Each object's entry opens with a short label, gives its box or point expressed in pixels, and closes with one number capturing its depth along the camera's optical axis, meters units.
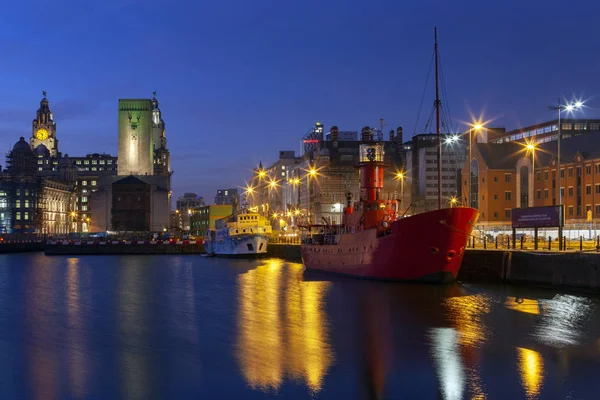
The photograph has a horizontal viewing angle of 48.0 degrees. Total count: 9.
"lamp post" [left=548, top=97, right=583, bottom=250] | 42.30
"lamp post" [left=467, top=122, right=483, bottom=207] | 101.64
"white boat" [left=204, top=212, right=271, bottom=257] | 92.31
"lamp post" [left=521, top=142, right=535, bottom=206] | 91.75
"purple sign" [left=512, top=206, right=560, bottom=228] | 42.62
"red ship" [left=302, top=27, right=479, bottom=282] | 41.25
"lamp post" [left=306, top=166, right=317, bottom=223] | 148.35
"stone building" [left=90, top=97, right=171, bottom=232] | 186.00
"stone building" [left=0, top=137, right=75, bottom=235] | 168.00
